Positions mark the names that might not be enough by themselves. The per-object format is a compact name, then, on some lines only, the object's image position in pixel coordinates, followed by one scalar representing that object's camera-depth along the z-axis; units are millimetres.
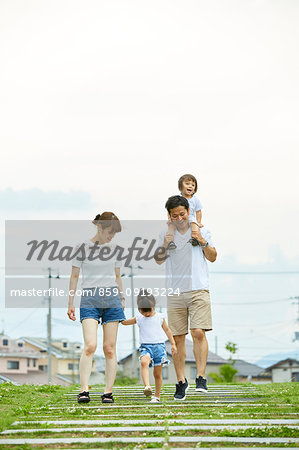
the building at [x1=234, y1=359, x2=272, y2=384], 75812
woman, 7672
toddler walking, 8641
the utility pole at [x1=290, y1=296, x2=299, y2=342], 70994
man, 8016
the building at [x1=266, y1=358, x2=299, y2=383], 71438
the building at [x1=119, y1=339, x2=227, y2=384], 59116
